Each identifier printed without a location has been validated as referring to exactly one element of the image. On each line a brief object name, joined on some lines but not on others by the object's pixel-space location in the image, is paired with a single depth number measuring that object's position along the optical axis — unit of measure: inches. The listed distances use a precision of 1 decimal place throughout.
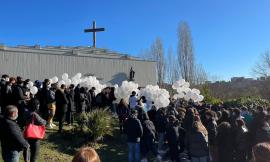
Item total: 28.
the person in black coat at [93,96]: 397.0
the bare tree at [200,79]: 1031.3
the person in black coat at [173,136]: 269.6
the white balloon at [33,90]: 342.0
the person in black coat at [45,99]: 313.4
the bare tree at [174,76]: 1070.4
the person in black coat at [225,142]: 205.1
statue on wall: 694.0
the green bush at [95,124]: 316.9
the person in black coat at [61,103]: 308.5
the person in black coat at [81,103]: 356.2
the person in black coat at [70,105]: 331.0
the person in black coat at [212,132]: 217.2
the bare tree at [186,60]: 1018.6
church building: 573.5
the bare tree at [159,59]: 1123.0
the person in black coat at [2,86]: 277.7
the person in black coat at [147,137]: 284.9
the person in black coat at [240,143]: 204.4
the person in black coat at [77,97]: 361.1
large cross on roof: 802.5
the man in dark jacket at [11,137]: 167.5
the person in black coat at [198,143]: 213.2
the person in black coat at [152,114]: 351.9
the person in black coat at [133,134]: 268.0
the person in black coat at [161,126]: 316.7
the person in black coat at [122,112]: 359.8
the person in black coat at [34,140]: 206.6
